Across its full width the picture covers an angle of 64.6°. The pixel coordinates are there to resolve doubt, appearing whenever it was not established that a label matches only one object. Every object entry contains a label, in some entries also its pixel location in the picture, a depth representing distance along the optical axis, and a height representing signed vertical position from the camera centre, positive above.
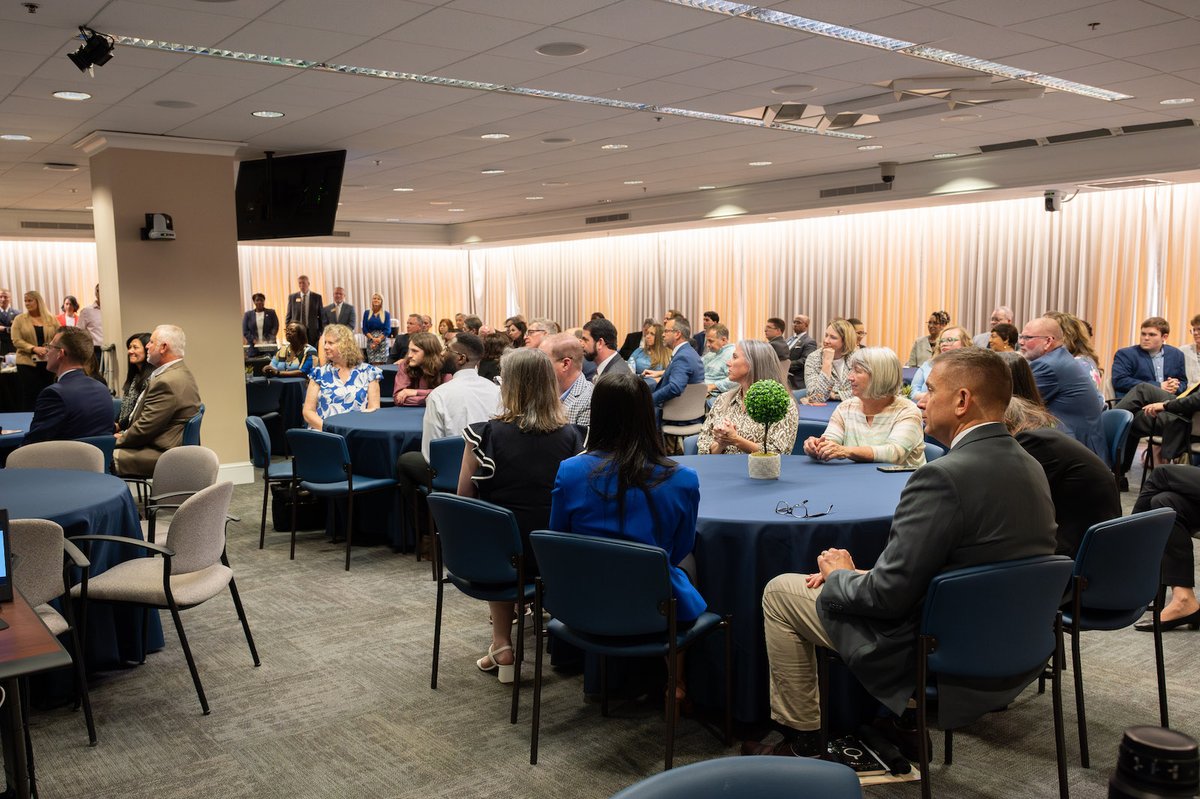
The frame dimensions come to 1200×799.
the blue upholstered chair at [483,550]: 3.53 -0.89
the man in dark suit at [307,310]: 15.45 +0.15
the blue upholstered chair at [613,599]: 2.97 -0.91
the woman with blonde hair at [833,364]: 7.70 -0.44
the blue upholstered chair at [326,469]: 5.99 -0.97
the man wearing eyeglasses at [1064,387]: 5.86 -0.49
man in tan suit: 6.32 -0.61
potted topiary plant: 4.12 -0.43
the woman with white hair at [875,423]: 4.47 -0.55
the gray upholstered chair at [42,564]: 3.22 -0.84
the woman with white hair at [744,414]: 5.04 -0.56
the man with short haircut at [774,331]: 11.81 -0.24
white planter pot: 4.13 -0.67
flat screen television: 9.29 +1.22
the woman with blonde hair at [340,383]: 7.23 -0.49
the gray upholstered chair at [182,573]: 3.76 -1.05
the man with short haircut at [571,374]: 5.29 -0.34
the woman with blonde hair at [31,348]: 10.66 -0.28
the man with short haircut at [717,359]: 9.81 -0.49
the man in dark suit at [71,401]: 5.93 -0.49
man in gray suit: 2.60 -0.62
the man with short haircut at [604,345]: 7.46 -0.25
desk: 2.16 -0.77
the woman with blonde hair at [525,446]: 3.87 -0.53
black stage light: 5.11 +1.47
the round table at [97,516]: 3.88 -0.81
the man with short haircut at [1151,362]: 8.46 -0.51
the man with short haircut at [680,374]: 8.24 -0.53
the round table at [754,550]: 3.40 -0.86
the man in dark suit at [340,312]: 15.45 +0.11
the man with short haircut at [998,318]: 8.44 -0.09
